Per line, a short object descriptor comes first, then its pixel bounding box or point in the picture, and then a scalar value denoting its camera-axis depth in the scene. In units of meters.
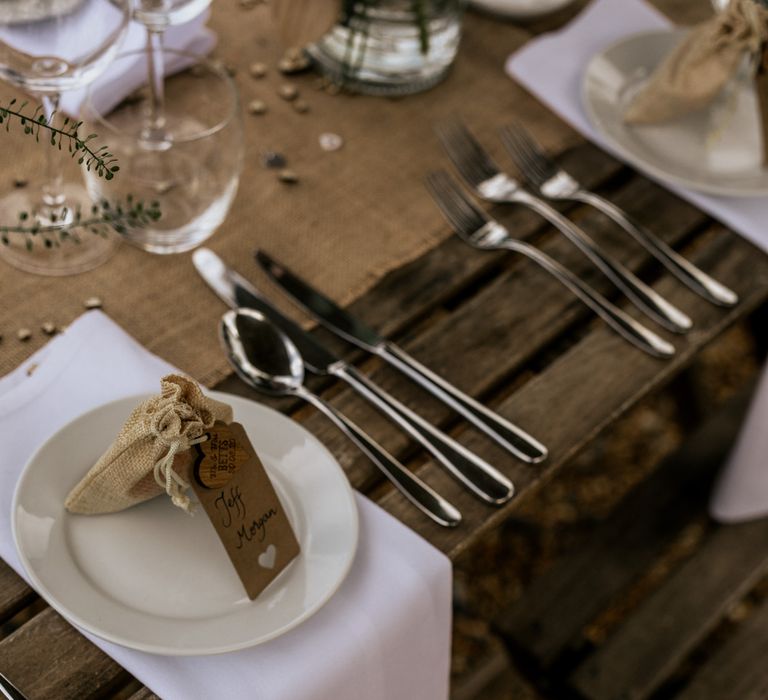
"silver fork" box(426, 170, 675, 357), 0.98
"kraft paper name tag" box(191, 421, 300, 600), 0.78
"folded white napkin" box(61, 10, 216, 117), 0.98
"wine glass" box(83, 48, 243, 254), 0.98
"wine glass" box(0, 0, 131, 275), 0.91
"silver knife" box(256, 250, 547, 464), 0.92
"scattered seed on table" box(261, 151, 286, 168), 1.05
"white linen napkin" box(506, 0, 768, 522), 1.06
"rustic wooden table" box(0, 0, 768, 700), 0.82
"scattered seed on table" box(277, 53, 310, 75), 1.11
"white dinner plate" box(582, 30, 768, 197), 1.06
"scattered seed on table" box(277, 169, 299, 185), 1.04
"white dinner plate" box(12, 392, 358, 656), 0.80
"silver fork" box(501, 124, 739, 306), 1.01
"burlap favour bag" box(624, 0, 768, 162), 1.01
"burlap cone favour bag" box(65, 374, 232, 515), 0.78
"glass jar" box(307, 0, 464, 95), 1.08
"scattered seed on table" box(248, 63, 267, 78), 1.11
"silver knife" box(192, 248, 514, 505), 0.89
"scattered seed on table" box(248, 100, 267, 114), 1.08
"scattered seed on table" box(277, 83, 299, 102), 1.10
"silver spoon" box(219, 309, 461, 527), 0.88
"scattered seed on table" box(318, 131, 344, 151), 1.07
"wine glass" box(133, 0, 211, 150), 0.96
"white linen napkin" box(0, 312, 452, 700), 0.81
